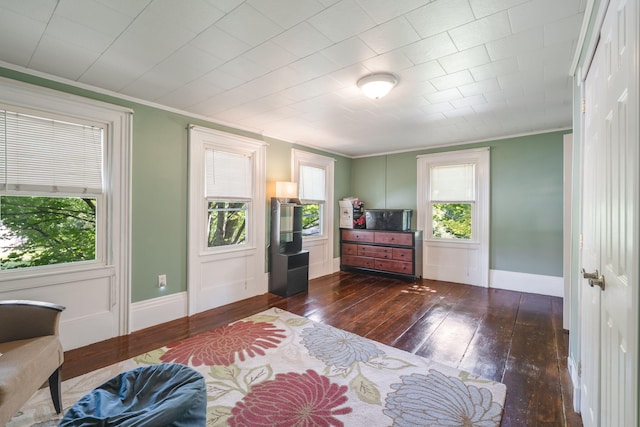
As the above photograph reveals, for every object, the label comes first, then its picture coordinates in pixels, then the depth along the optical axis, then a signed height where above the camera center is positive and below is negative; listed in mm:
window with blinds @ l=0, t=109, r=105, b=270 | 2332 +215
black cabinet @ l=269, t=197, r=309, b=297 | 4181 -610
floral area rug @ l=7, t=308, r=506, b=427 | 1744 -1247
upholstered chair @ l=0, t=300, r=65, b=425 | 1451 -798
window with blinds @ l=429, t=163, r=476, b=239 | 4855 +251
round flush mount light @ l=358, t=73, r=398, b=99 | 2387 +1123
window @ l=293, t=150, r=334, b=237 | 5036 +467
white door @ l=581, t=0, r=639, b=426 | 839 -43
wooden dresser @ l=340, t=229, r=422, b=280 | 4973 -702
